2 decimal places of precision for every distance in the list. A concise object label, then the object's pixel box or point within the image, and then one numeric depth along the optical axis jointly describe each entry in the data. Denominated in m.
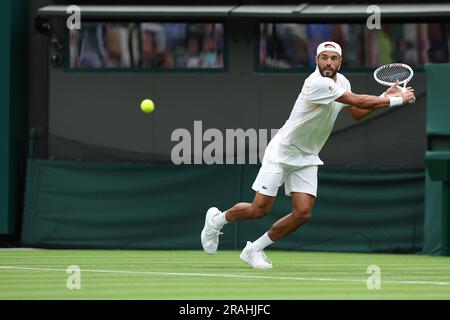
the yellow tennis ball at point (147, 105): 16.83
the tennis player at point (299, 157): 10.88
